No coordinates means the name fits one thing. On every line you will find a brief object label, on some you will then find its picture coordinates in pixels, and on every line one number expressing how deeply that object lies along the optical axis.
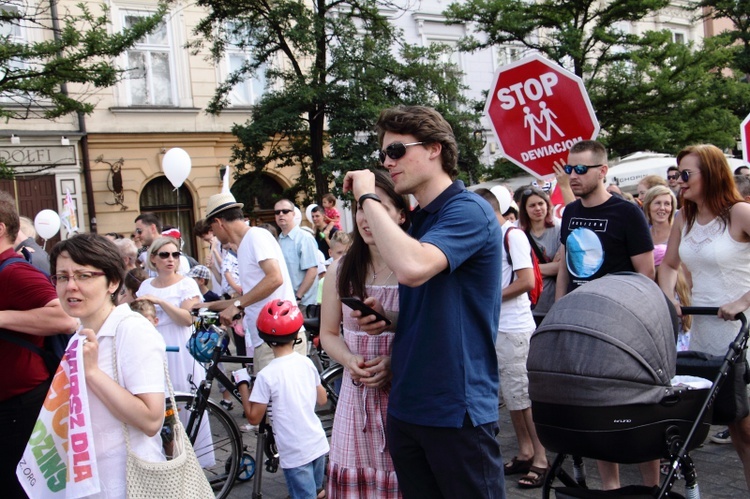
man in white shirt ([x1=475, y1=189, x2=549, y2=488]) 5.03
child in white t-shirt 4.21
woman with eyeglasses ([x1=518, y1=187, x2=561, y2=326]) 6.14
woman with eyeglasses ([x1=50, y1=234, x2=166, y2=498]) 2.66
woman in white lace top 3.89
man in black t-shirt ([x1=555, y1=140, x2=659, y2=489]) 4.27
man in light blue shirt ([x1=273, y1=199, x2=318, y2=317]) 8.05
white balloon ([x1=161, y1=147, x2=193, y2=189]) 11.50
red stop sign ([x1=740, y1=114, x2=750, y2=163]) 8.52
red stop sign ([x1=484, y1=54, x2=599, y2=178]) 5.35
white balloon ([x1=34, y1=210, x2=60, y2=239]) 12.00
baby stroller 2.71
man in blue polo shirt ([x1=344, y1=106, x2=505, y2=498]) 2.46
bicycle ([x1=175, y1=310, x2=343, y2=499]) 4.94
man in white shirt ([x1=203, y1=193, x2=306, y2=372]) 5.08
